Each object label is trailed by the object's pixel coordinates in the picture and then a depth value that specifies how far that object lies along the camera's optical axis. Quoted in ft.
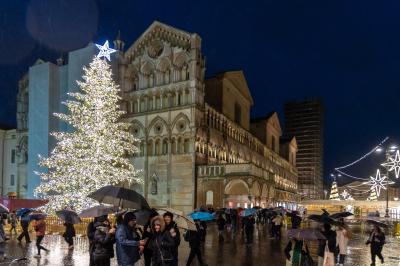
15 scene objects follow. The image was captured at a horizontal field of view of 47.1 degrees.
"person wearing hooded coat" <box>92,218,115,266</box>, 31.40
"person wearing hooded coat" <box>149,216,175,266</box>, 30.99
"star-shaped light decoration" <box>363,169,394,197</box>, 189.43
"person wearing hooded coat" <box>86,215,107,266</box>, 35.78
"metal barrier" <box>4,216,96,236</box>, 94.17
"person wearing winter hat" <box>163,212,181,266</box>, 31.50
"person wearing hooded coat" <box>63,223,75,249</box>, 67.72
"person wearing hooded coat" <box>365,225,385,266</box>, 53.78
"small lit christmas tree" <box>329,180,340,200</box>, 286.87
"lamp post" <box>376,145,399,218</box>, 119.09
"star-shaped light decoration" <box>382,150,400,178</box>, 132.05
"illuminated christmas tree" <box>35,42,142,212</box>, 96.58
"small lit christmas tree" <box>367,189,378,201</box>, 290.25
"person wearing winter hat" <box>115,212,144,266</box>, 30.73
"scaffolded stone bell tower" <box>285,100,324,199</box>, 418.31
